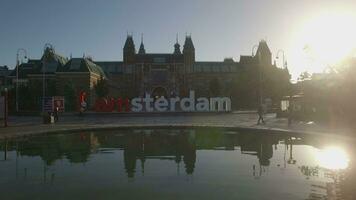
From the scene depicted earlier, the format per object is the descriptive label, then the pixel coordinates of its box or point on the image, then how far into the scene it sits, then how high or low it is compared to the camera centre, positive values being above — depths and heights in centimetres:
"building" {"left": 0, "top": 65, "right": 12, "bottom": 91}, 10815 +793
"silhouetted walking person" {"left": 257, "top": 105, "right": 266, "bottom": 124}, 3459 -107
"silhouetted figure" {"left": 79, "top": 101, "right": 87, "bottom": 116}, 5183 -127
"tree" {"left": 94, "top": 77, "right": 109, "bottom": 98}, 8231 +226
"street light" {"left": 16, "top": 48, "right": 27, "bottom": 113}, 6075 +31
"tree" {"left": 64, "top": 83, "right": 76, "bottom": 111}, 7044 +57
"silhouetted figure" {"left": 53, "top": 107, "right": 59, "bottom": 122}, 3922 -138
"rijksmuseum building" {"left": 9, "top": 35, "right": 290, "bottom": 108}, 9331 +779
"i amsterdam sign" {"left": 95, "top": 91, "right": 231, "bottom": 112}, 5575 -78
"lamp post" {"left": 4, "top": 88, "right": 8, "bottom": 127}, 3259 -98
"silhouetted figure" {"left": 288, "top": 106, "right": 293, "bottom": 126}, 3149 -119
